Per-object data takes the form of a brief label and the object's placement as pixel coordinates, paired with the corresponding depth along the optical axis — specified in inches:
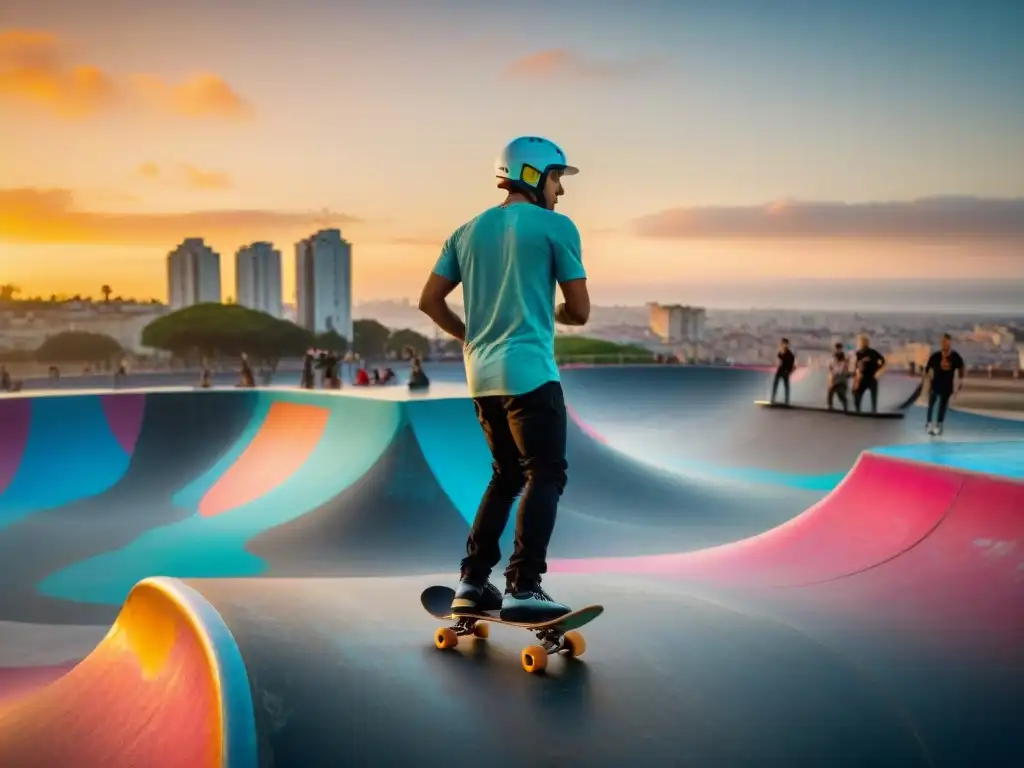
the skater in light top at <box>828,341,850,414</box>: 808.3
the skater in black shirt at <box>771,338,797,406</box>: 846.5
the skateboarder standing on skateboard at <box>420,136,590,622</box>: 139.2
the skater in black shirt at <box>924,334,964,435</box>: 495.2
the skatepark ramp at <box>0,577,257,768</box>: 119.2
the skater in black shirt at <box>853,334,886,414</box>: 700.0
